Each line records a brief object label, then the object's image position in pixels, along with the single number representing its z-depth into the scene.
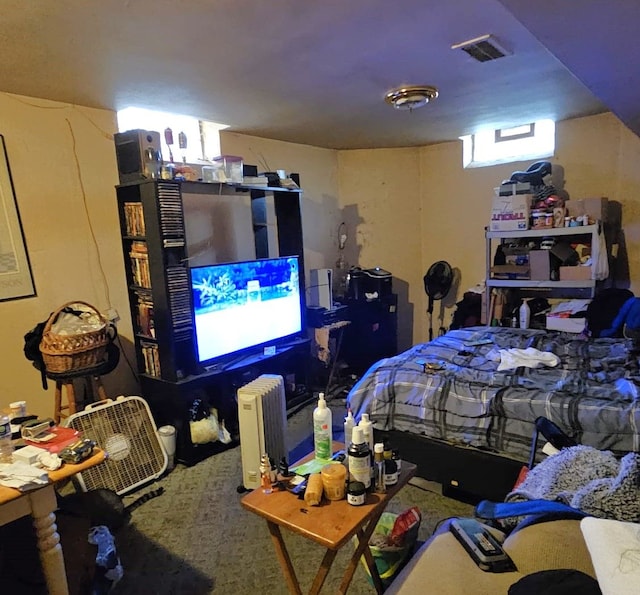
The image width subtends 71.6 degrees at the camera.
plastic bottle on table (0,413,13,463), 1.50
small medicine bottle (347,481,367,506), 1.44
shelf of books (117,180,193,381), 2.64
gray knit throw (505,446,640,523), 1.26
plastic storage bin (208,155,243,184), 3.00
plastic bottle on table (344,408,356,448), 1.87
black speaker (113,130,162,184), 2.66
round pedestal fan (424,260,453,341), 4.49
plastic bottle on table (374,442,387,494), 1.53
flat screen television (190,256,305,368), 2.86
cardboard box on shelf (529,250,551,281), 3.65
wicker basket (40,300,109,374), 2.37
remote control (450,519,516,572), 1.25
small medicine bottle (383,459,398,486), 1.55
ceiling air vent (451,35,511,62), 2.01
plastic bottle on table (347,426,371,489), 1.49
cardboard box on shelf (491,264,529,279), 3.81
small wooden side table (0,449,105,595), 1.39
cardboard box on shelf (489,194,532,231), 3.67
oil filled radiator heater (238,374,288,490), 2.42
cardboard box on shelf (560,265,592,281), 3.46
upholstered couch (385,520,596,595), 1.18
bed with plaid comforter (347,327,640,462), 1.92
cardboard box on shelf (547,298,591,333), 3.46
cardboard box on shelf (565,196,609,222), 3.43
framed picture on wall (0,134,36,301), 2.50
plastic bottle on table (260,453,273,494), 1.56
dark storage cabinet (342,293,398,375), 4.30
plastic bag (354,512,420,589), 1.72
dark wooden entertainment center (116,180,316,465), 2.67
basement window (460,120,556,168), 4.05
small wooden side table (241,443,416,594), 1.34
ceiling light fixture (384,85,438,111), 2.69
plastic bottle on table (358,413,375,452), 1.60
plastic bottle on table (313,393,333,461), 1.72
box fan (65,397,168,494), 2.46
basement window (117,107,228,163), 3.03
